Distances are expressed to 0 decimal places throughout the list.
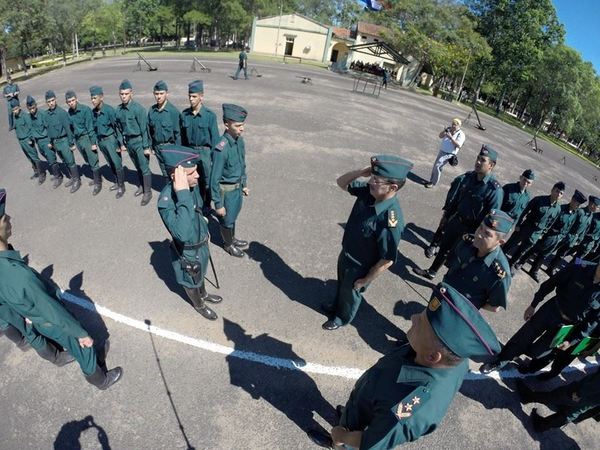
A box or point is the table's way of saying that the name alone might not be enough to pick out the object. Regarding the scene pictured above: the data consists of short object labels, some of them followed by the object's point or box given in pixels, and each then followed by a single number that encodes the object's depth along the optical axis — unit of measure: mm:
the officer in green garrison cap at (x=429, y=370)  1793
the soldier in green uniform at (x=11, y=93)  6969
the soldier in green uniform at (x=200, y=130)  5929
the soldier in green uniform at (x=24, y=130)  6914
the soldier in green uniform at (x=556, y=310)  3650
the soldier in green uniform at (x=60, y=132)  6742
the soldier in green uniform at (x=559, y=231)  5959
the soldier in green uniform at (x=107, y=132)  6570
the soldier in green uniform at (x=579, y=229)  6141
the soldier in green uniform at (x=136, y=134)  6383
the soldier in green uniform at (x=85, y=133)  6730
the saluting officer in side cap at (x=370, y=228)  3326
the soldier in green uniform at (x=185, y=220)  3535
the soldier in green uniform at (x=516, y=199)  5875
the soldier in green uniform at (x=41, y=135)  6815
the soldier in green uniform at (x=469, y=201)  5055
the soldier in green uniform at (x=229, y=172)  4754
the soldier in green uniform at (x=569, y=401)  3312
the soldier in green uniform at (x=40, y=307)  2729
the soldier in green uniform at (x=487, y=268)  3533
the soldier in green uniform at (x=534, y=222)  5879
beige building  45906
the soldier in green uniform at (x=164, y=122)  6230
